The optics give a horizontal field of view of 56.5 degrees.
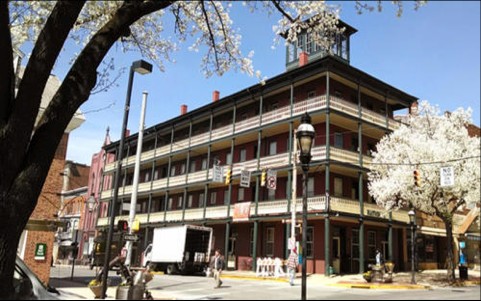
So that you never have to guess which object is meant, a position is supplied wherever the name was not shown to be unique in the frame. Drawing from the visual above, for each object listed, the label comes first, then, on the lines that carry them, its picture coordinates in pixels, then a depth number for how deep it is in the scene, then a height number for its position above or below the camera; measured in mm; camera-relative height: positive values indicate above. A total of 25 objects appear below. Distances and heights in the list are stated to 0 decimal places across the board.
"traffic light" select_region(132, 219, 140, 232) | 19766 +1076
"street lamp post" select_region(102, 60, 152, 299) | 14367 +3892
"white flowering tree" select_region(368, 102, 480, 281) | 26266 +5894
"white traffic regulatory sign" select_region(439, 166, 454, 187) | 23375 +4639
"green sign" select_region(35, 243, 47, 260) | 17870 -237
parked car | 4445 -458
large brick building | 30016 +6759
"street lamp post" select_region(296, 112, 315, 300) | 8417 +2070
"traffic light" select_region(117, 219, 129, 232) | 16188 +818
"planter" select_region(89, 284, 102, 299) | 14828 -1359
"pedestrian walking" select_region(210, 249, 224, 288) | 20406 -645
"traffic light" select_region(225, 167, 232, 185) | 26438 +4584
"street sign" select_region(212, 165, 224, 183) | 27766 +4928
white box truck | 29766 +228
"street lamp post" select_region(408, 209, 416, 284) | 24659 +2505
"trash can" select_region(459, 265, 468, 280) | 27047 -310
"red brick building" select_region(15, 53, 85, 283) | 17783 +800
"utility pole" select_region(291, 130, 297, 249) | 23847 +2687
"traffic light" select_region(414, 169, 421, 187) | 22516 +4277
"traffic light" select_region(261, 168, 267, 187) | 26523 +4552
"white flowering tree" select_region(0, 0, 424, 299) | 5254 +1719
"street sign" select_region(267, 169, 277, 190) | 26750 +4559
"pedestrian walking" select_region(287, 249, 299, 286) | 22438 -250
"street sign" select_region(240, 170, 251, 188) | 27766 +4770
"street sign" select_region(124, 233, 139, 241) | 16891 +464
